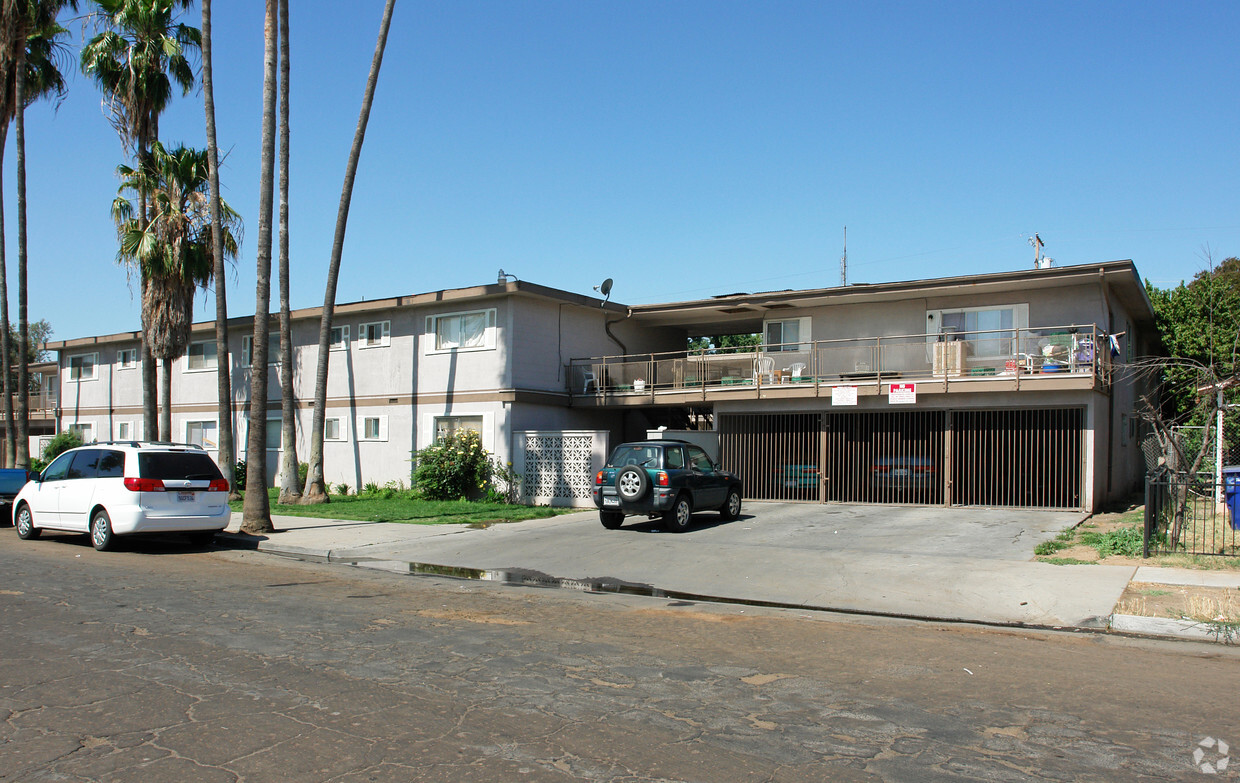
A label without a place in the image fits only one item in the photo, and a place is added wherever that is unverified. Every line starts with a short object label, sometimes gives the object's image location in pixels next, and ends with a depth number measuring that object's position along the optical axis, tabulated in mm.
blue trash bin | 16008
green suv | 16688
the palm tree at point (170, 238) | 24469
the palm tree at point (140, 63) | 25344
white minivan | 14203
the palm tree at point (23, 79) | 27500
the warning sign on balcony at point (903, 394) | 20562
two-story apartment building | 20203
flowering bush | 23234
